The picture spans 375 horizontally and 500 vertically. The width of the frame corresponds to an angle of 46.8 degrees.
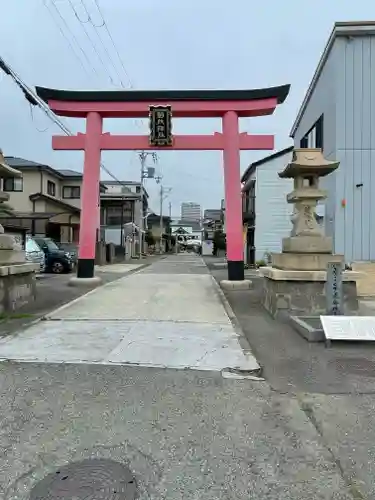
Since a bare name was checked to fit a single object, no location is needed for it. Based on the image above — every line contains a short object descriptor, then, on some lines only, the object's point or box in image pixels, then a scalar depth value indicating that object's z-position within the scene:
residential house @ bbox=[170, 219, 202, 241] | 105.61
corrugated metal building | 14.14
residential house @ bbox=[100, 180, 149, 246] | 42.06
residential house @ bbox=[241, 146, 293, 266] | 24.78
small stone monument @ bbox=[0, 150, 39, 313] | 8.66
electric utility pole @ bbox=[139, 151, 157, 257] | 45.34
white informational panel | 6.29
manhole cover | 2.55
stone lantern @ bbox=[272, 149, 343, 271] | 8.77
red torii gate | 13.64
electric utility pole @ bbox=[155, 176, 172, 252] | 67.92
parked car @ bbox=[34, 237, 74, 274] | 19.22
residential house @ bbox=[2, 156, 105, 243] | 28.48
